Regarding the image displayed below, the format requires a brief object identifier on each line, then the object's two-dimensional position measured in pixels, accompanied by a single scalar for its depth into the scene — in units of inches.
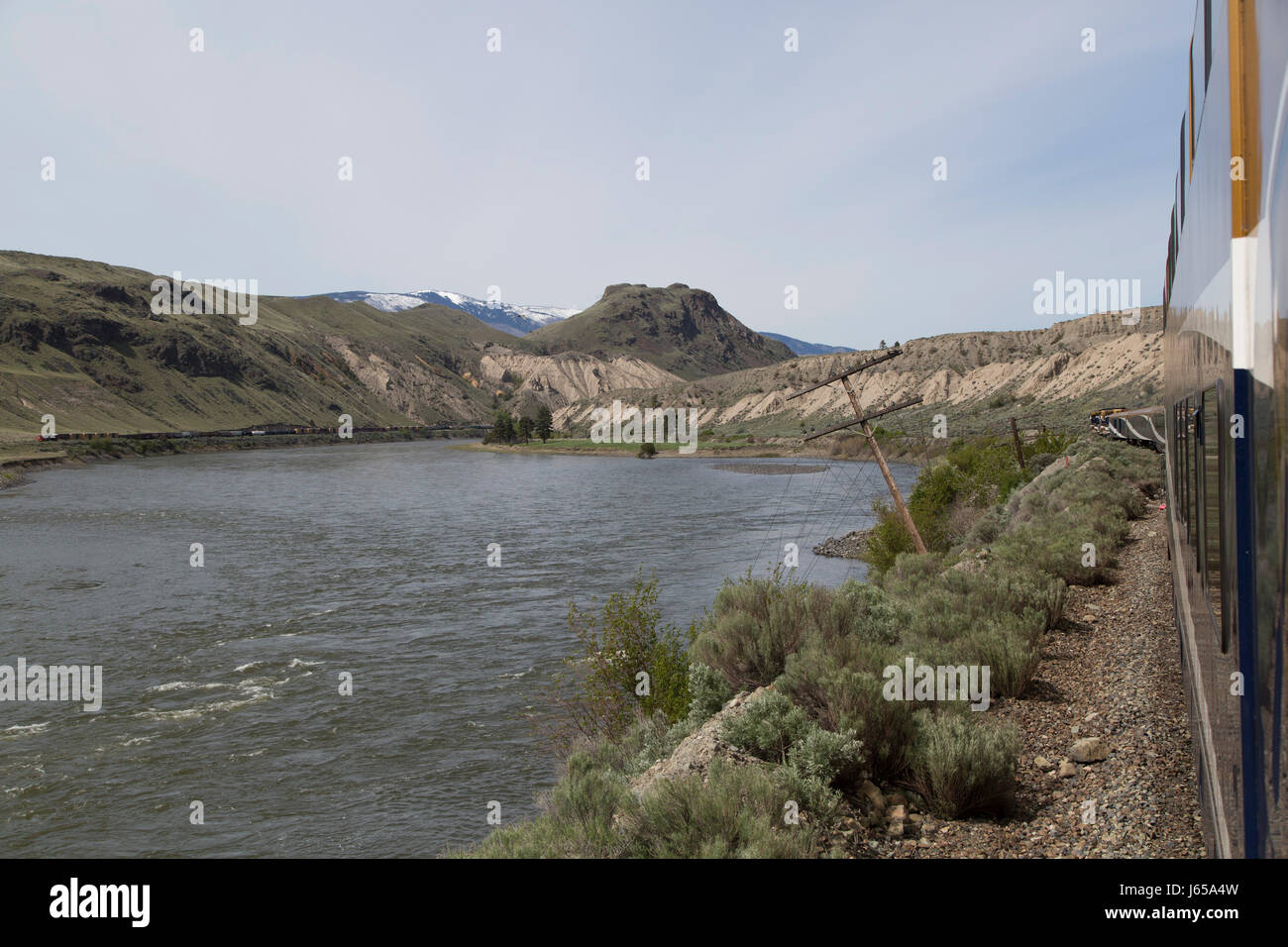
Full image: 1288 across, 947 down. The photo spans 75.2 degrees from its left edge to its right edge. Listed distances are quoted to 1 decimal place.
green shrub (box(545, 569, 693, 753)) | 473.1
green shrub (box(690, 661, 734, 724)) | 362.3
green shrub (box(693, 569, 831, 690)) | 369.7
